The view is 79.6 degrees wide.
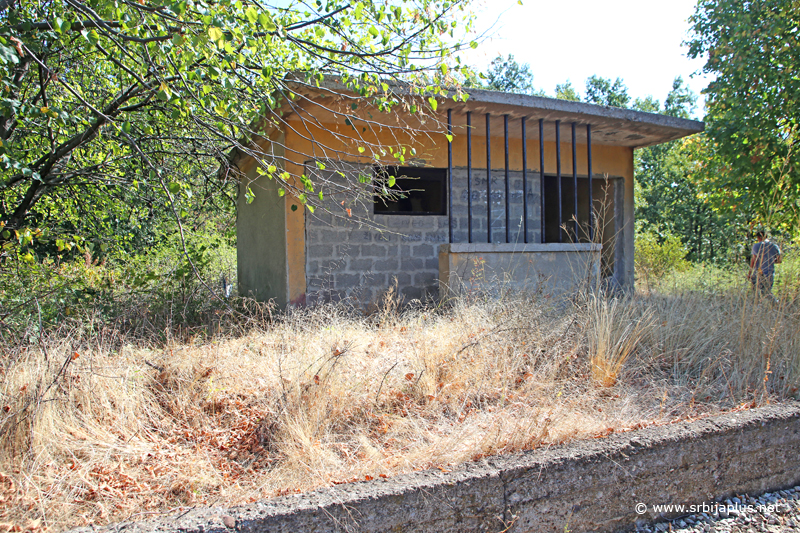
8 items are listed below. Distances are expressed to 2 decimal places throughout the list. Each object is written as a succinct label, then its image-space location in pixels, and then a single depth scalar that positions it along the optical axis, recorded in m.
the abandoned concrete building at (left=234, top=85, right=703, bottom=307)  6.22
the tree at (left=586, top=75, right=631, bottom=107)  34.75
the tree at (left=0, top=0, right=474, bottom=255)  2.81
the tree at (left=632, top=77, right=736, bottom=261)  19.94
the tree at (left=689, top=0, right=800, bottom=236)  8.09
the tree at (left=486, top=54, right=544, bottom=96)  37.28
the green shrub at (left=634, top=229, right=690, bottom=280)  12.22
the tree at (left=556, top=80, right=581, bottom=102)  34.91
